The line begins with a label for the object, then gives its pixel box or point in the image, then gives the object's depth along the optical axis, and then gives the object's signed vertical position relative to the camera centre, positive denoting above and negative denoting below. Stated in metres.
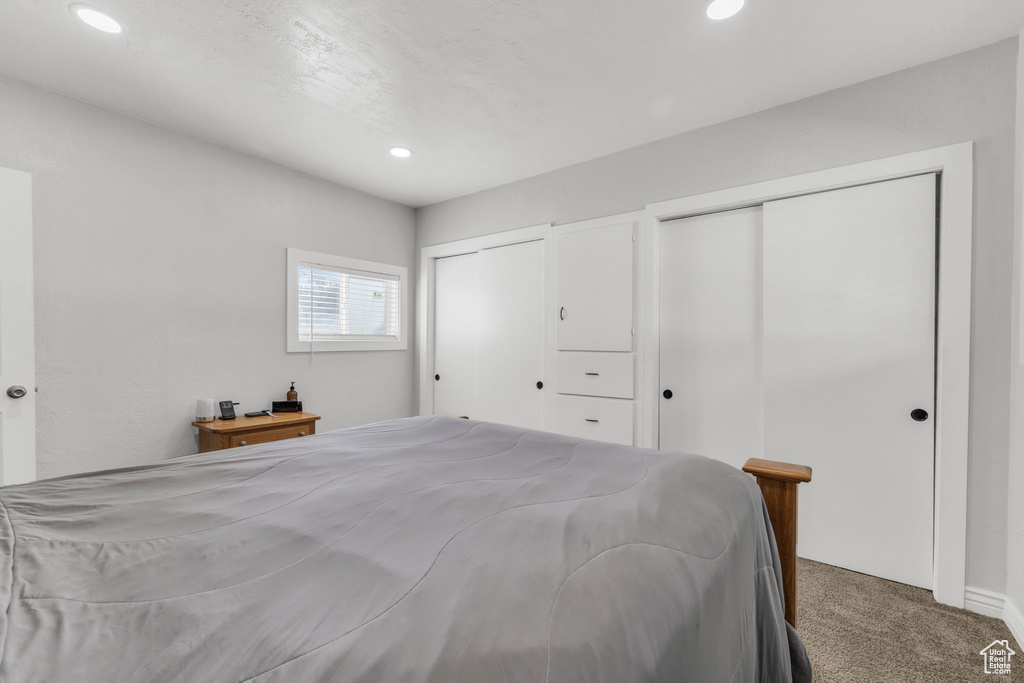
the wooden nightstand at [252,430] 2.71 -0.64
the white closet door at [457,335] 4.20 +0.02
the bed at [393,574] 0.54 -0.39
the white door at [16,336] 2.13 -0.02
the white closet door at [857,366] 2.21 -0.13
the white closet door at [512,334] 3.71 +0.03
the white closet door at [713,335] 2.74 +0.03
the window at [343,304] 3.56 +0.29
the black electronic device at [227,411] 3.00 -0.53
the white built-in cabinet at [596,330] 3.17 +0.07
